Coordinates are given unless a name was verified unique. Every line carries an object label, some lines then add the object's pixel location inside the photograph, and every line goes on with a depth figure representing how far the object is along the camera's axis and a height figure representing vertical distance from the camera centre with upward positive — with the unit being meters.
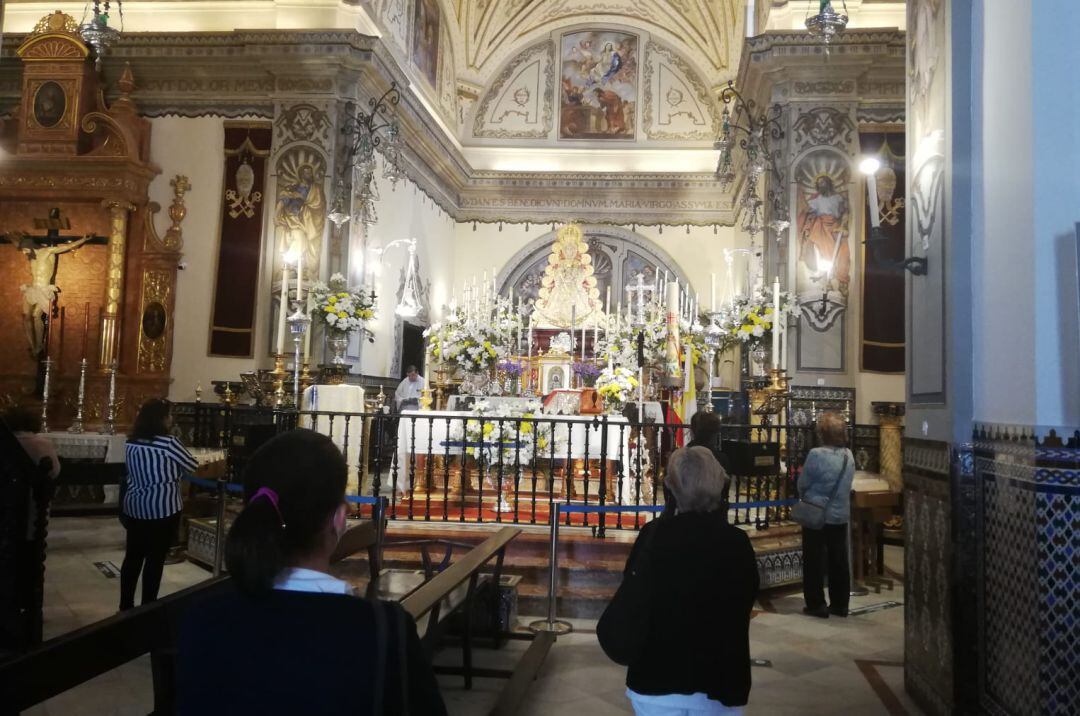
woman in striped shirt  4.84 -0.64
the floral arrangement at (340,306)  10.37 +1.25
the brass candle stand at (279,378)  10.16 +0.25
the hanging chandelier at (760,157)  10.79 +3.65
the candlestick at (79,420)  9.56 -0.37
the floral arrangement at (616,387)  8.99 +0.24
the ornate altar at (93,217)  11.52 +2.64
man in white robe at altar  12.16 +0.15
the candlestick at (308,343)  10.82 +0.76
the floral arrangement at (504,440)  8.09 -0.39
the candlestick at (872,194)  4.51 +1.33
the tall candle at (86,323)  11.84 +1.03
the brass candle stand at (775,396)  9.55 +0.20
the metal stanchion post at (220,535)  5.97 -1.09
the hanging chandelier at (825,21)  8.01 +4.08
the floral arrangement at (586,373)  11.73 +0.50
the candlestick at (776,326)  8.71 +0.98
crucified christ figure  11.55 +1.51
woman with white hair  2.42 -0.64
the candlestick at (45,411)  9.31 -0.30
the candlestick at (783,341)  9.83 +0.91
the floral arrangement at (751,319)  9.88 +1.17
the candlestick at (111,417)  9.59 -0.32
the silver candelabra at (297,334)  9.58 +0.80
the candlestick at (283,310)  9.27 +1.05
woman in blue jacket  5.85 -0.77
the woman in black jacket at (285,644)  1.42 -0.46
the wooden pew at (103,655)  1.83 -0.70
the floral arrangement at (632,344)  10.97 +0.92
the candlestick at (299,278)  9.66 +1.49
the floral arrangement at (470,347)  10.62 +0.76
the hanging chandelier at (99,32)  9.59 +4.47
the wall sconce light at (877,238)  4.34 +1.07
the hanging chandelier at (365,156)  11.17 +3.56
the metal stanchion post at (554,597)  5.38 -1.35
